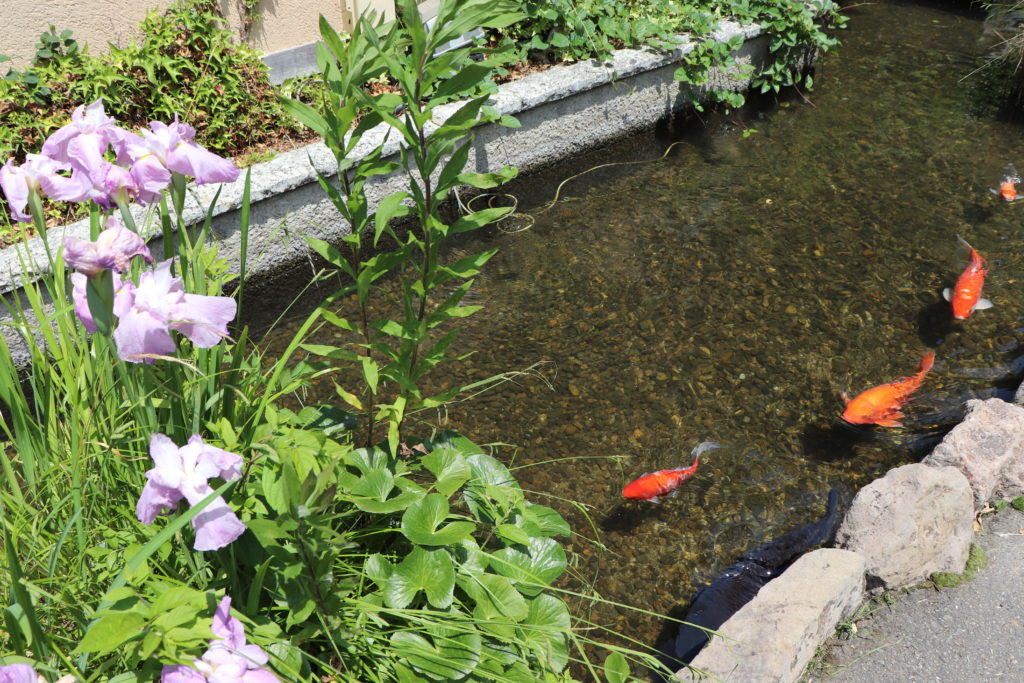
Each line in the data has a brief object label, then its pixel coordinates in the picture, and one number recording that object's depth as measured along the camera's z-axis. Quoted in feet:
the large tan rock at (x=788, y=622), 6.55
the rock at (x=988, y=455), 8.76
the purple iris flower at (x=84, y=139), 4.71
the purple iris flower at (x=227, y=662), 3.99
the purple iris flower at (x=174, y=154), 4.79
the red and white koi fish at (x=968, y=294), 11.98
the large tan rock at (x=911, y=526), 7.66
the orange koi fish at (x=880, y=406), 10.37
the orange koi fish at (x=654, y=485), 9.14
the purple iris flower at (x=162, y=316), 3.91
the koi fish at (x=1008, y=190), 15.00
